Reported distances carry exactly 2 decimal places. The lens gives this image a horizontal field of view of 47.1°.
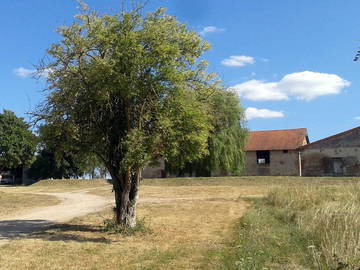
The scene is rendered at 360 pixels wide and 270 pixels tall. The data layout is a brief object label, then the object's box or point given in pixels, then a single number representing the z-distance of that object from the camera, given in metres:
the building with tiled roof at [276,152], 50.38
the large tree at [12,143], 53.38
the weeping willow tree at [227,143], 40.50
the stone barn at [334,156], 45.22
